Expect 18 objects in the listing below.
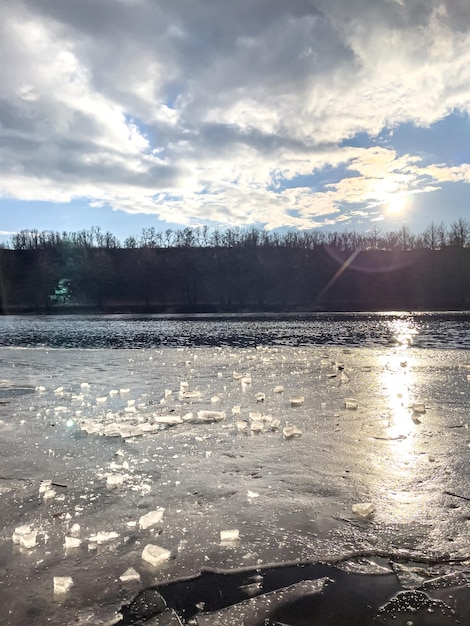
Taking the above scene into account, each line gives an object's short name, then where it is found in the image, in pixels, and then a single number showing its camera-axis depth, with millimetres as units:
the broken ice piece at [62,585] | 2717
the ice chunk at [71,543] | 3195
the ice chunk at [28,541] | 3227
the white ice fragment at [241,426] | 6104
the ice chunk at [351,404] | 7432
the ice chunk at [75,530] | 3386
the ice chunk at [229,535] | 3316
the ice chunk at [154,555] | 3014
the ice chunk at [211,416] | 6742
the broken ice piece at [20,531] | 3305
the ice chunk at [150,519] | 3510
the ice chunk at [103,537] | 3287
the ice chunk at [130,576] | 2840
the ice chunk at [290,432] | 5863
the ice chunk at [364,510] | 3633
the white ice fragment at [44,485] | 4172
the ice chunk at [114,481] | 4271
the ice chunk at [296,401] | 7727
